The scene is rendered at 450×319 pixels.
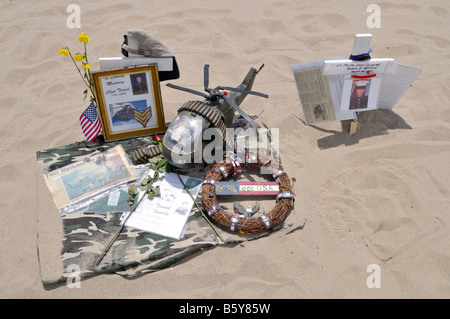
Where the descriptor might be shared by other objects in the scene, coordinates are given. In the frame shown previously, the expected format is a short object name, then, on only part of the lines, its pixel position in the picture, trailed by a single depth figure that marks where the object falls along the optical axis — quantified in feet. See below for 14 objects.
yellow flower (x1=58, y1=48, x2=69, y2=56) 9.97
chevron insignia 11.48
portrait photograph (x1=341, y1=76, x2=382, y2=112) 11.15
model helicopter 9.77
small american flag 11.27
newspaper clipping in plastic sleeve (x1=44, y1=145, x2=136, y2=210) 9.96
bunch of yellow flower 9.90
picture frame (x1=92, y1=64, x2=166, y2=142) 10.77
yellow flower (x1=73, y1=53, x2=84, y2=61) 9.96
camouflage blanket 8.40
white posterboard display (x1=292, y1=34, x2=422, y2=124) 10.83
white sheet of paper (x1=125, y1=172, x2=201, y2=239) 9.25
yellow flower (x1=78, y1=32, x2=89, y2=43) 9.89
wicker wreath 8.98
